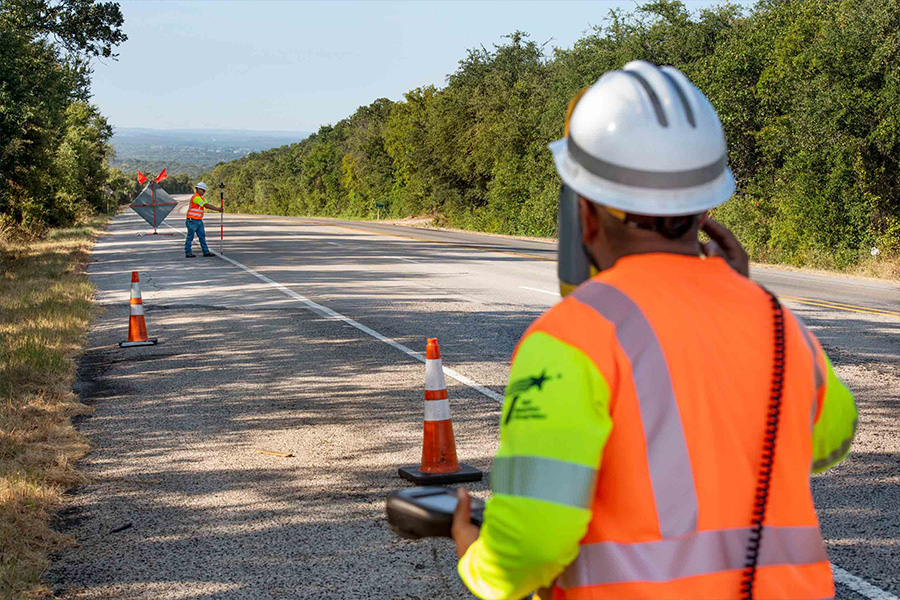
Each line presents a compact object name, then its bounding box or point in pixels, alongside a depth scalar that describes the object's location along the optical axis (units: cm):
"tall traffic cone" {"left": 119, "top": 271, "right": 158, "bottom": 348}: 1152
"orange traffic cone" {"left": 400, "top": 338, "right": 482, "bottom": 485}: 599
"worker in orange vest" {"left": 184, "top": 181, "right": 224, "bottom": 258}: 2462
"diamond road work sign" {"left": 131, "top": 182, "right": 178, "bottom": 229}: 3203
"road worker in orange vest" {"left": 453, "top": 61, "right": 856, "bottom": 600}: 153
